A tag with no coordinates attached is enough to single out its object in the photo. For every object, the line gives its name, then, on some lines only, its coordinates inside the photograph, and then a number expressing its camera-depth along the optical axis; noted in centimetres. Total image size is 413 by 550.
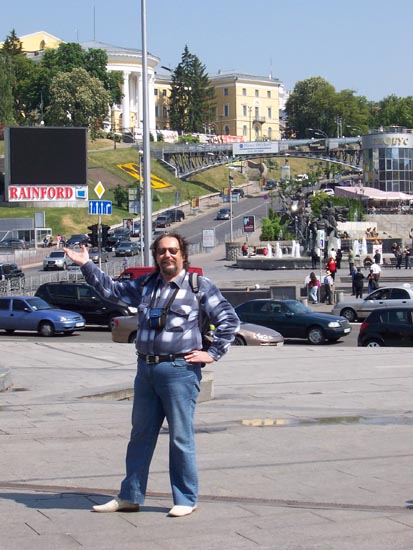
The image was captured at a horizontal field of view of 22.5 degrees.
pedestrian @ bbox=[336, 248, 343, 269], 5316
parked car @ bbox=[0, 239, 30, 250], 7712
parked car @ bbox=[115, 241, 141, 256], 7100
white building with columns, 15425
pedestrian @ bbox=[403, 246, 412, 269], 5703
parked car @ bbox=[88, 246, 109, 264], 6661
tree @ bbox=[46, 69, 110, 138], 11869
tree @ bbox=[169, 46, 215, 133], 16738
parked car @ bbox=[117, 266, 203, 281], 3004
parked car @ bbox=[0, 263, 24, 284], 5154
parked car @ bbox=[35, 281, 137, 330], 3319
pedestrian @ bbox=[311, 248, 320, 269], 5628
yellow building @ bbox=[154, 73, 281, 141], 18150
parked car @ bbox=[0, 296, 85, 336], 3083
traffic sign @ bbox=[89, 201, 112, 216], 3838
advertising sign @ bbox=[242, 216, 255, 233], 7561
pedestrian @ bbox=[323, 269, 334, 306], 3997
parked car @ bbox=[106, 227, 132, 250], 7557
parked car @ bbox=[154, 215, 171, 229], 8998
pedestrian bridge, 12744
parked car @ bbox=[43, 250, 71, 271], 6425
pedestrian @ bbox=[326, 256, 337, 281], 4156
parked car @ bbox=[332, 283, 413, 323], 3159
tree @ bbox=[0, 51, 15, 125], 11206
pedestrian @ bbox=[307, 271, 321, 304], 3959
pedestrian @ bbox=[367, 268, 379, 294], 4019
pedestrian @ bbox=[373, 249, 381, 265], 5235
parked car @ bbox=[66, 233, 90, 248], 7578
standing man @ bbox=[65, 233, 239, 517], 662
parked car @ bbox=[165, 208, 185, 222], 9744
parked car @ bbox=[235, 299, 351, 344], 2709
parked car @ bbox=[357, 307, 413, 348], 2364
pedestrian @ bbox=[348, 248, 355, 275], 4719
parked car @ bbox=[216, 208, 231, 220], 9956
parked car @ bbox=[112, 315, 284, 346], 2473
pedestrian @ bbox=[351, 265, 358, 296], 4111
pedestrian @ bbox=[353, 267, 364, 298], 4038
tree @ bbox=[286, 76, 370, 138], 17950
